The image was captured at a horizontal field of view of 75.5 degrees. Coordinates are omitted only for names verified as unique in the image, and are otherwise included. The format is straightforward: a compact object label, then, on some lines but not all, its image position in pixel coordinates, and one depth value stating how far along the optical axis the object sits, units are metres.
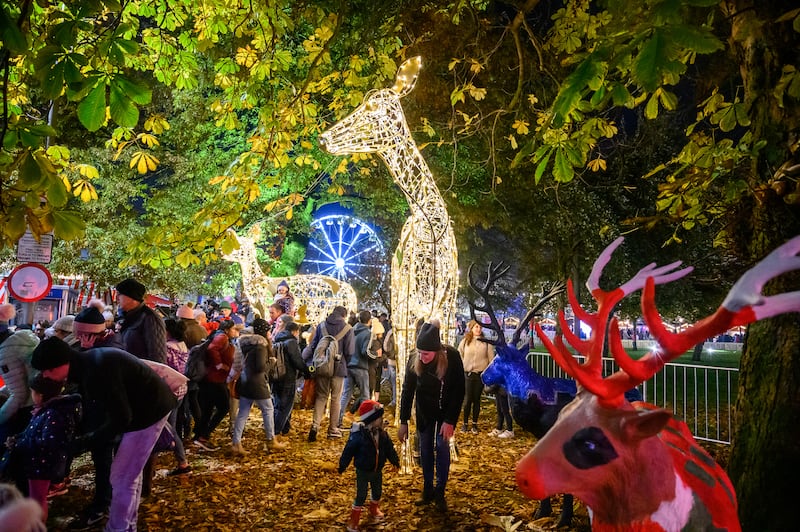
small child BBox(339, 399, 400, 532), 4.71
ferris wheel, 20.88
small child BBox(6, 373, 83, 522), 3.90
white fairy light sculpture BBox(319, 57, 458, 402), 6.45
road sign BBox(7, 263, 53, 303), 7.30
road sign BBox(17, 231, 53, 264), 7.20
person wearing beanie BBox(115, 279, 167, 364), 5.17
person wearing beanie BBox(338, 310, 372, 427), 9.11
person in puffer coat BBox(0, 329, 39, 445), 4.90
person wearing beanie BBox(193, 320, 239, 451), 7.30
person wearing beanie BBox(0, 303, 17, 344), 6.09
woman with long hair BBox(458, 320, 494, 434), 9.00
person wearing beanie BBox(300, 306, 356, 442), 8.28
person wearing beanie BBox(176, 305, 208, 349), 8.09
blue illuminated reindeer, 4.80
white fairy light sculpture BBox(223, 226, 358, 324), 11.75
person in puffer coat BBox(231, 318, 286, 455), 7.19
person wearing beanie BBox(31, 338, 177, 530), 3.59
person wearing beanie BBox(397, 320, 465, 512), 5.19
